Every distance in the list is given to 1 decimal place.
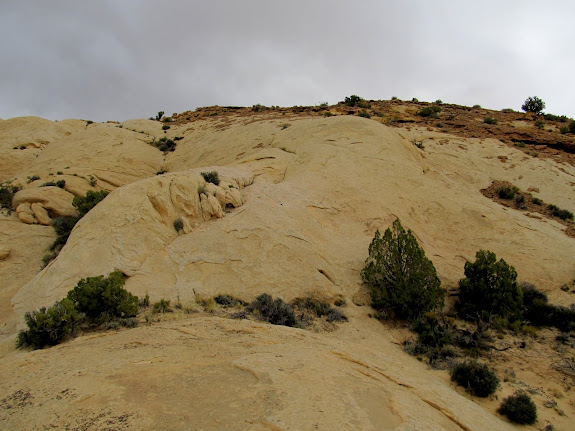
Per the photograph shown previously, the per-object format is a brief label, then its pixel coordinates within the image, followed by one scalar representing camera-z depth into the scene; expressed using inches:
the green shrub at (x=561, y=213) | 631.2
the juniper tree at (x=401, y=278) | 388.5
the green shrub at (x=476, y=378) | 279.7
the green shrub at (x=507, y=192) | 684.1
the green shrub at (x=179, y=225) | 443.5
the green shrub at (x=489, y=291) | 393.7
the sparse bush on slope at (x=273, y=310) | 344.8
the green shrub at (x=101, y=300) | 301.4
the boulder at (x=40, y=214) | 615.2
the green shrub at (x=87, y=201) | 583.1
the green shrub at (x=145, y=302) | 339.6
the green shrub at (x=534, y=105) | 1488.7
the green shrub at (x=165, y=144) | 1087.8
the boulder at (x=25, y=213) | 607.5
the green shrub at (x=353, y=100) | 1418.8
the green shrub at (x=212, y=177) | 528.1
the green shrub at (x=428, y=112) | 1190.9
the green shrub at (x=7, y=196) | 651.3
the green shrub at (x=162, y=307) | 329.7
